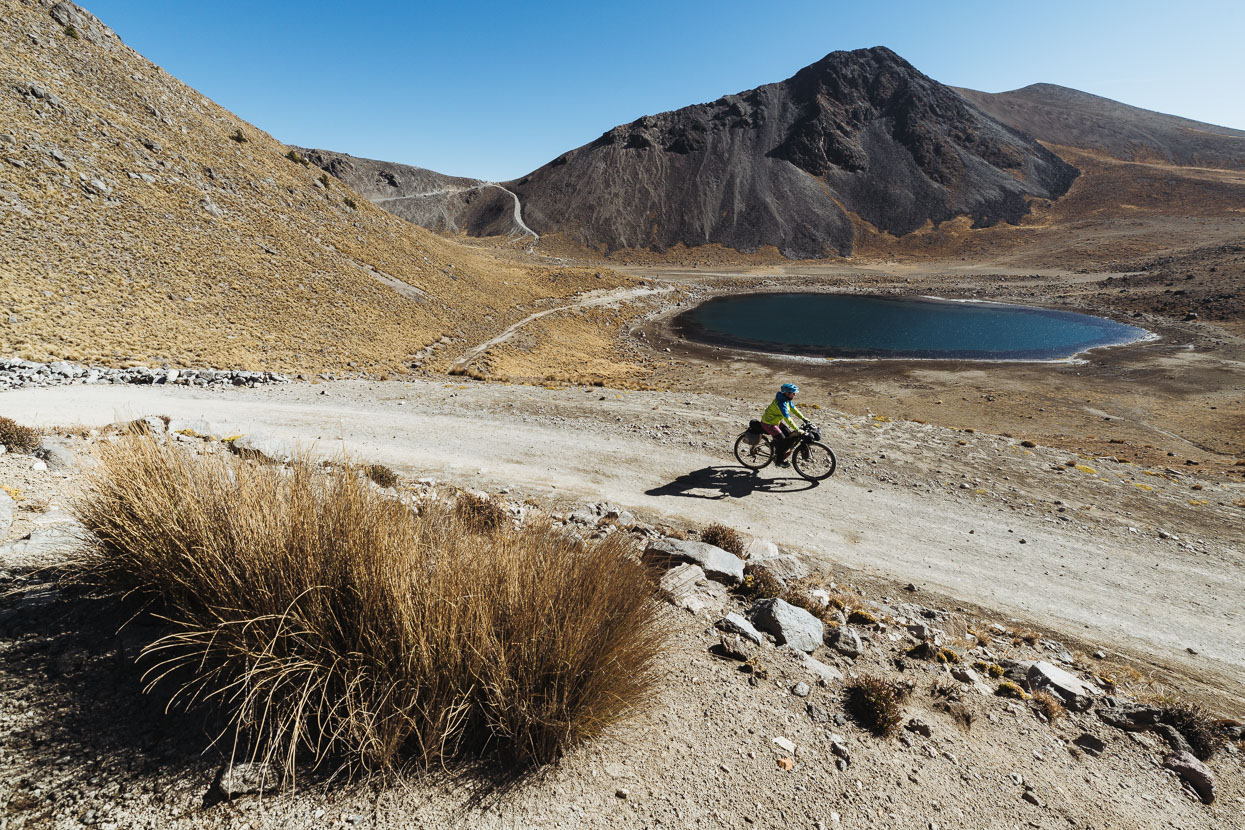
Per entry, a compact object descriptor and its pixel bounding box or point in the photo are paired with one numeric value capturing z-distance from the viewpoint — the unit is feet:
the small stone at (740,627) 18.60
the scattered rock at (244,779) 9.05
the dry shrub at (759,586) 22.75
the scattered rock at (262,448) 31.19
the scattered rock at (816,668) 17.21
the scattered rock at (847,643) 19.58
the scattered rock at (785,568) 26.55
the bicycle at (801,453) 42.11
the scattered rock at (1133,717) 18.13
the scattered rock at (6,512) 15.84
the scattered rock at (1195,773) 15.53
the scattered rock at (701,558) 23.61
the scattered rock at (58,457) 22.85
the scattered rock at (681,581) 20.33
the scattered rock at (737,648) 17.35
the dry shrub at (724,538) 27.78
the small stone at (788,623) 19.06
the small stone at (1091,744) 16.78
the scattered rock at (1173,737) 17.17
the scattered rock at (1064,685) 18.89
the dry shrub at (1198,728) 17.08
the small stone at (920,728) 15.32
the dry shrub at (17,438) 23.82
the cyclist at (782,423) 41.52
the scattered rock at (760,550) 27.94
